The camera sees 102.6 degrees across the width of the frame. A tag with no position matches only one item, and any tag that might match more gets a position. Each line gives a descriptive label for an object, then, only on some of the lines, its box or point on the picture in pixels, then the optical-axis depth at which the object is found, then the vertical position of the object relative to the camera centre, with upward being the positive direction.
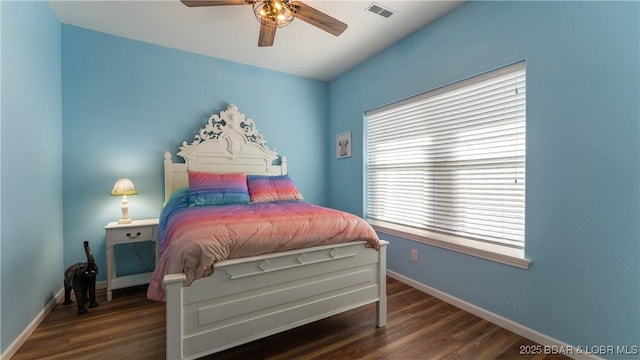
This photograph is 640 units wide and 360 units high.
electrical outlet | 2.63 -0.81
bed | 1.35 -0.69
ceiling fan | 1.87 +1.24
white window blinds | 1.96 +0.10
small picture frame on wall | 3.67 +0.47
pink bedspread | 1.37 -0.36
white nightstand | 2.37 -0.58
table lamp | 2.45 -0.14
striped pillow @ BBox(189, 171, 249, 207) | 2.53 -0.13
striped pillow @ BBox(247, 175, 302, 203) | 2.86 -0.14
